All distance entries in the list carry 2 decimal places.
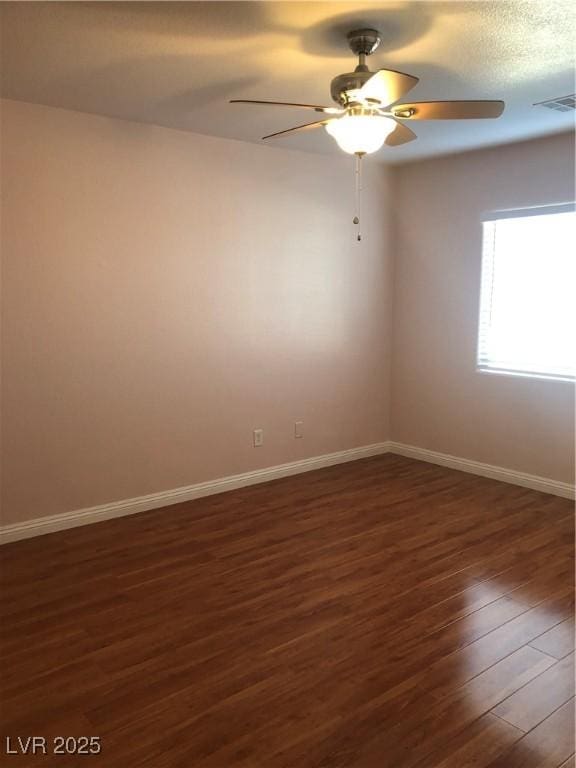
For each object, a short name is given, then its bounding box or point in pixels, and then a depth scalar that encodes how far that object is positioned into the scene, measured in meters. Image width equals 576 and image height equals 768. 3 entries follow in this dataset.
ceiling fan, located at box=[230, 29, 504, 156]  2.25
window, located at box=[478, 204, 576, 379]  4.23
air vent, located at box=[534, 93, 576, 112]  3.21
